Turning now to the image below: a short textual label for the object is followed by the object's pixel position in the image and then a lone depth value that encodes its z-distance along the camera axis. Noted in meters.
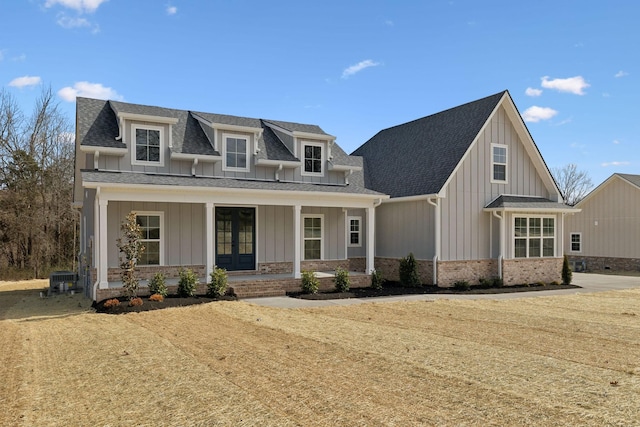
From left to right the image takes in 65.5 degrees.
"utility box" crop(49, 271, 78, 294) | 18.22
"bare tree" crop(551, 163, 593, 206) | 56.88
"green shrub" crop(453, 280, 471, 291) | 18.16
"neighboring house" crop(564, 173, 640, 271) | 27.38
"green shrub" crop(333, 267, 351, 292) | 16.78
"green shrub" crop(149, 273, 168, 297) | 14.00
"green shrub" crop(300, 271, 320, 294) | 16.14
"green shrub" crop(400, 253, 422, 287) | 18.12
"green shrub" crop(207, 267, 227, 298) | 14.64
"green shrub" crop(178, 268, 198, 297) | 14.35
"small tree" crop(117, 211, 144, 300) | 13.36
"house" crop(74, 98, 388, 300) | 15.09
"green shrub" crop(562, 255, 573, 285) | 20.39
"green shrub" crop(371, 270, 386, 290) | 17.39
